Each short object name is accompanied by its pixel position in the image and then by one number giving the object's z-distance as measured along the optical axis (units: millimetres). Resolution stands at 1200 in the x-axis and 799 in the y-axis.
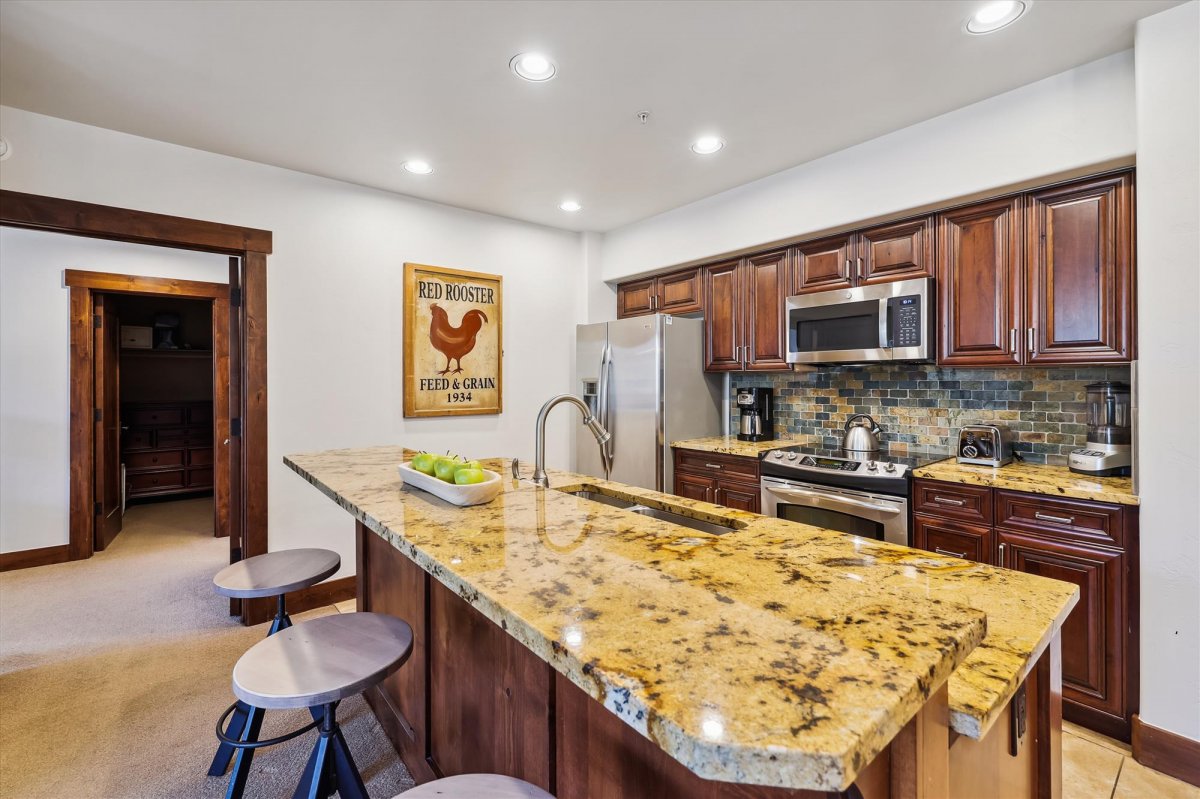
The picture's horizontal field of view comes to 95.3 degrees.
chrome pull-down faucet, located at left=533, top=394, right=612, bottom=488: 1790
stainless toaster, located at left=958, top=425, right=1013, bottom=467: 2623
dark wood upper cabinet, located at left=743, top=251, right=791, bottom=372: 3396
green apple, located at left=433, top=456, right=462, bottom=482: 1606
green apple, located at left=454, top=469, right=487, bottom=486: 1527
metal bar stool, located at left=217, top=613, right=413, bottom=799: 1196
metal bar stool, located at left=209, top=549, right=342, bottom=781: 1769
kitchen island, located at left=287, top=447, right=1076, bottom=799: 535
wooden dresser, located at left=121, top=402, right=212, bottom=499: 5832
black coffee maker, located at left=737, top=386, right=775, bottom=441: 3729
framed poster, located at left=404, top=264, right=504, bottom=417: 3662
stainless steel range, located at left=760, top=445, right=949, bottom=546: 2564
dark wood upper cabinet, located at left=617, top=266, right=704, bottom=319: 3951
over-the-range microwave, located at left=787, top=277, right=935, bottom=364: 2738
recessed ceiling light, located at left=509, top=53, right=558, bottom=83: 2109
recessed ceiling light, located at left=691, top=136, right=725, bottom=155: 2813
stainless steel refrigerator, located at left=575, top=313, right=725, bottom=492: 3654
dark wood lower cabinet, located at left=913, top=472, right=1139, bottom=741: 1995
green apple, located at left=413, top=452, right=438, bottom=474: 1736
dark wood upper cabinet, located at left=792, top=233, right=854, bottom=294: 3088
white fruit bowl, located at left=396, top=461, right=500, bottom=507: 1489
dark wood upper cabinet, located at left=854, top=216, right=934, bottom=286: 2766
